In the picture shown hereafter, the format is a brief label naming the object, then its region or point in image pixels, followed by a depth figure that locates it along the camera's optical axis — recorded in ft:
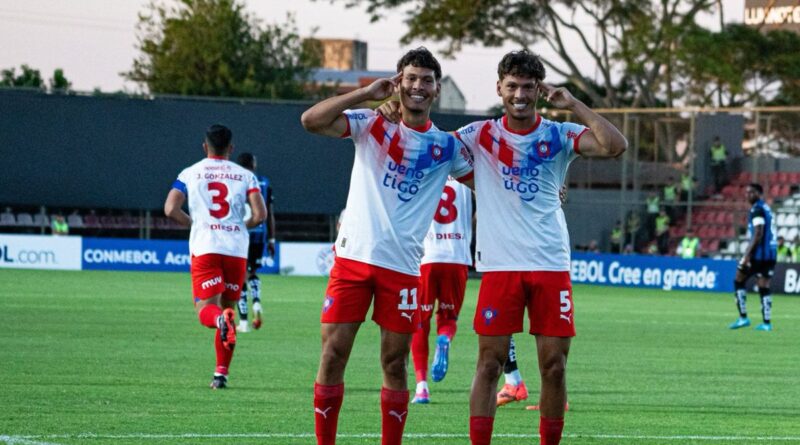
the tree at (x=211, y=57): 250.37
